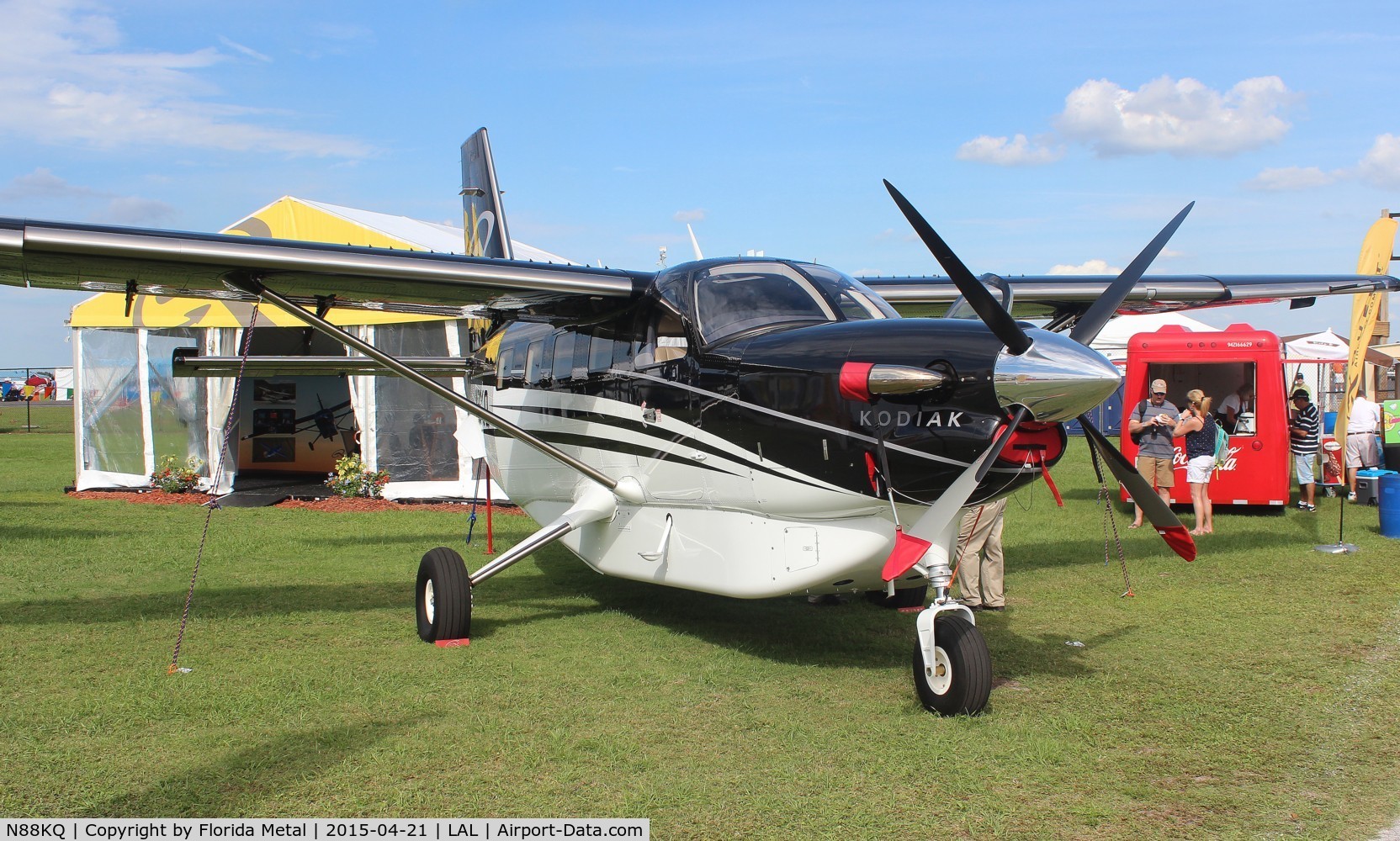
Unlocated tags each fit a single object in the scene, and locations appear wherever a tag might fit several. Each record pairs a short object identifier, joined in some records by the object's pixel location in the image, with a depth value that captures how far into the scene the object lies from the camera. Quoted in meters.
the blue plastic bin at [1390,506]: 12.38
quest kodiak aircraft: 5.50
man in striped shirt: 15.41
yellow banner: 15.20
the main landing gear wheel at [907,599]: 9.01
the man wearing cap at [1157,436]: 13.21
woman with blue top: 13.13
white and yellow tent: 16.58
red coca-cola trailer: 14.58
